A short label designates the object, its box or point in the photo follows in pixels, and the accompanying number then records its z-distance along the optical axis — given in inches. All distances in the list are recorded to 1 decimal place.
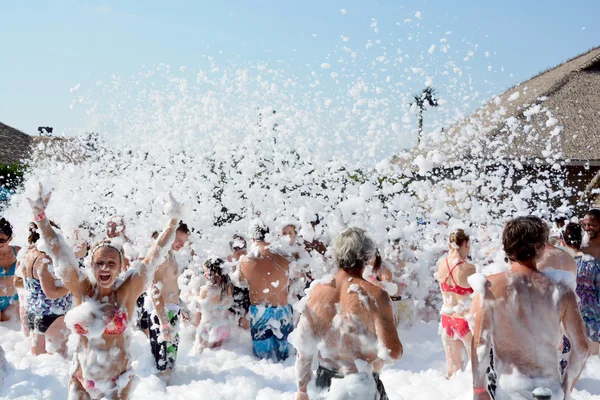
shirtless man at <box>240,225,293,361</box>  227.3
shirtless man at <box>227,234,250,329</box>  243.4
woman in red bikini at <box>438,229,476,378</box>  188.4
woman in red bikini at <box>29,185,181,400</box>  127.3
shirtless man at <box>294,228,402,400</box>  107.9
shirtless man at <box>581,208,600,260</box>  189.5
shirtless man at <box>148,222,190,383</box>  192.2
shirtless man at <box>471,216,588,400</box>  101.9
